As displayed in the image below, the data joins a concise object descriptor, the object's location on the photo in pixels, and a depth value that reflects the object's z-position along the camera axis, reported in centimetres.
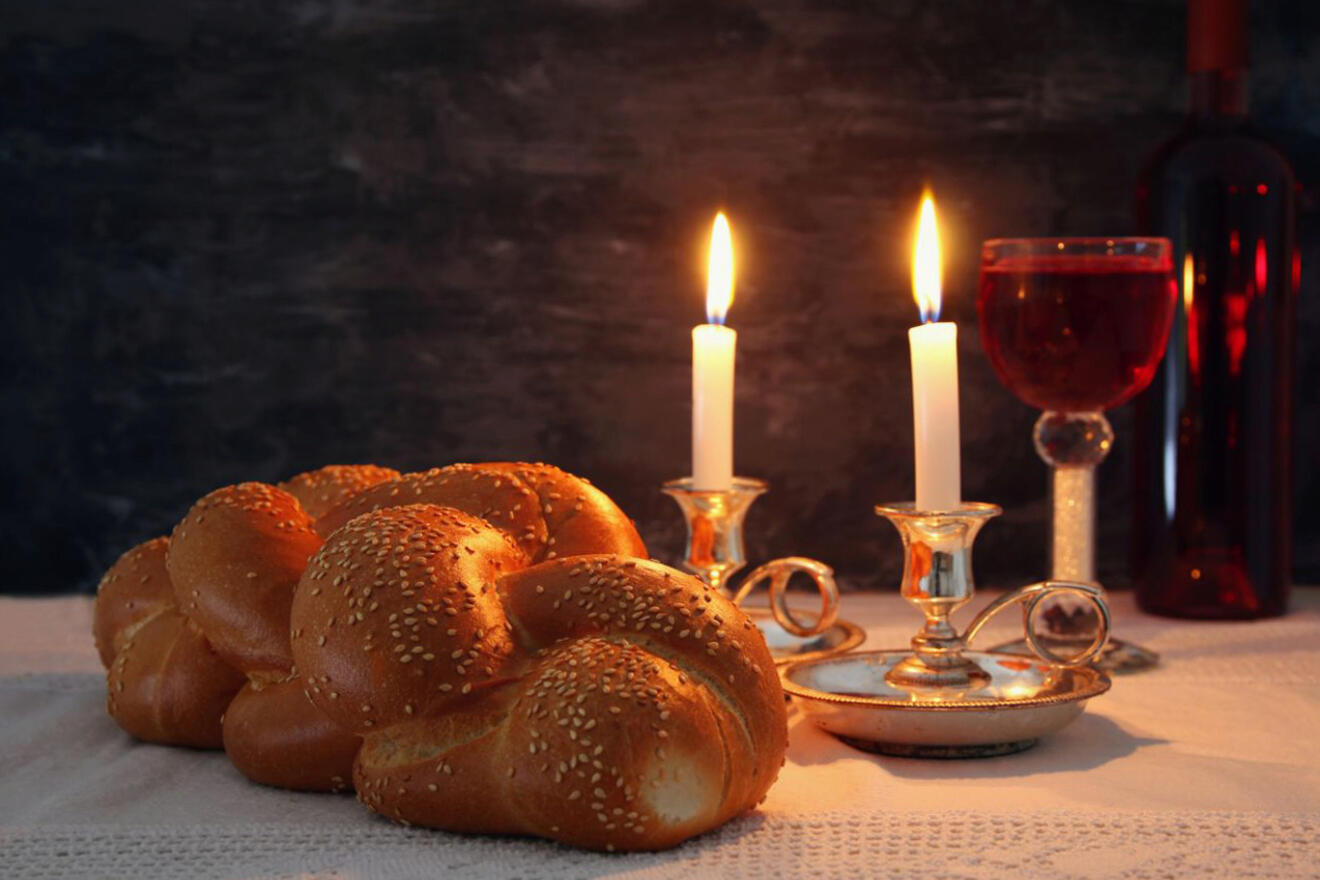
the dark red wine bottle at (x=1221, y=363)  153
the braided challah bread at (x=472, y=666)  116
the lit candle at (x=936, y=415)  127
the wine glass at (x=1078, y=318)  142
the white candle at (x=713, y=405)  139
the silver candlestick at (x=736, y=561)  136
